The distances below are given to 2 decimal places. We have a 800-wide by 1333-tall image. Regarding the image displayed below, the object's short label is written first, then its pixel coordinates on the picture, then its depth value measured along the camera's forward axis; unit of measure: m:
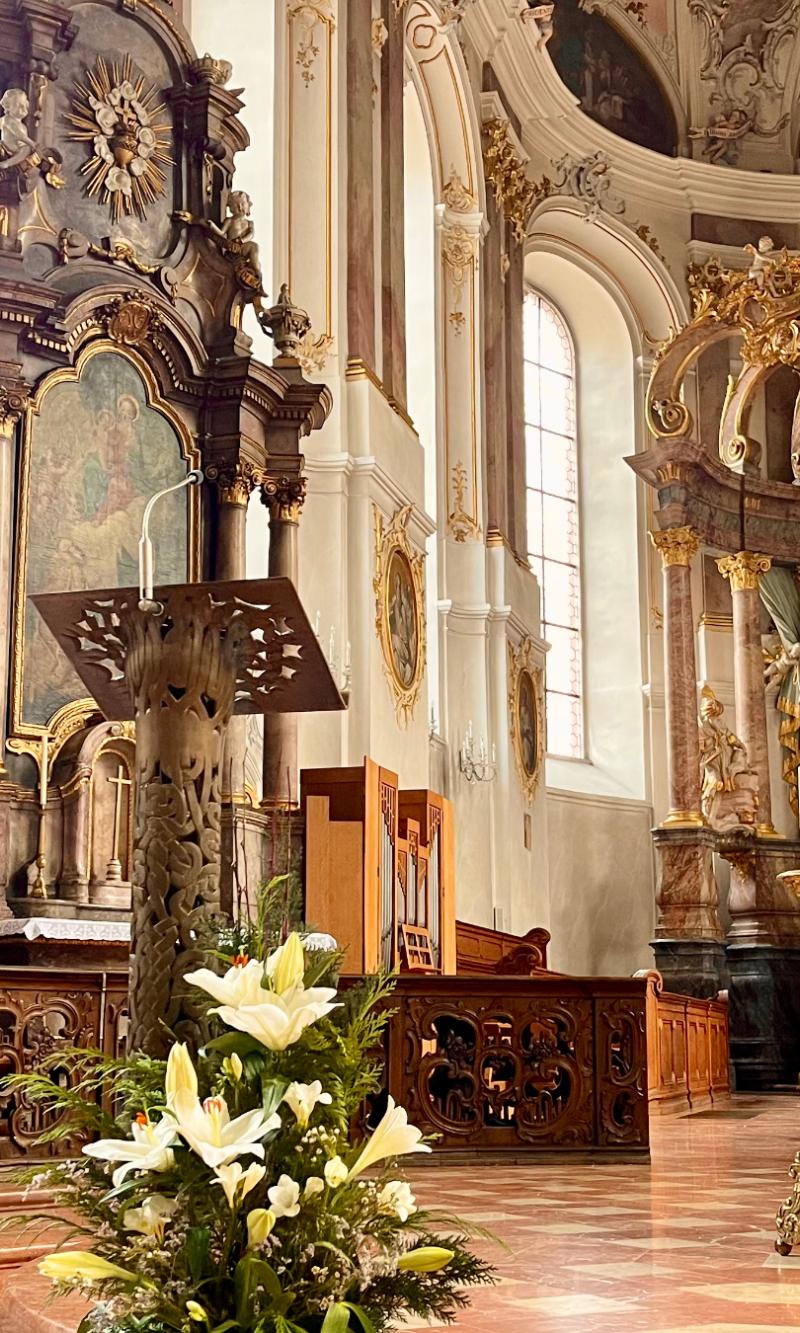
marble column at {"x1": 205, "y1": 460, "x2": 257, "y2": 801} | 10.70
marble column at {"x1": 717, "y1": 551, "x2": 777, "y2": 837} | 20.00
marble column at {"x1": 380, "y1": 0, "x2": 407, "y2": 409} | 15.24
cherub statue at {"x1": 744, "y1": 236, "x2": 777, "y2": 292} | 19.42
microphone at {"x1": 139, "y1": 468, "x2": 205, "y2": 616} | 3.91
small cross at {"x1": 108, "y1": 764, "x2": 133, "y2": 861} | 9.77
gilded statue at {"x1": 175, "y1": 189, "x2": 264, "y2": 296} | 11.02
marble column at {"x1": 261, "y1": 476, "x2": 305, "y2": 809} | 11.35
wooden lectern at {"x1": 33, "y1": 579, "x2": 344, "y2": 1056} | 3.37
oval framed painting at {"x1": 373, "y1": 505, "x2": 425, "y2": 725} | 14.20
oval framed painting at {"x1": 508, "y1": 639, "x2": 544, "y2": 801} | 18.22
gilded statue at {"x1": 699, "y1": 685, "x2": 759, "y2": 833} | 19.62
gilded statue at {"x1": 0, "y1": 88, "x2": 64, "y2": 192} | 9.63
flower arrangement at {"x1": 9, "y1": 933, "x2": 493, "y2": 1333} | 2.21
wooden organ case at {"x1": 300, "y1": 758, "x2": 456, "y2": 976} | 10.84
